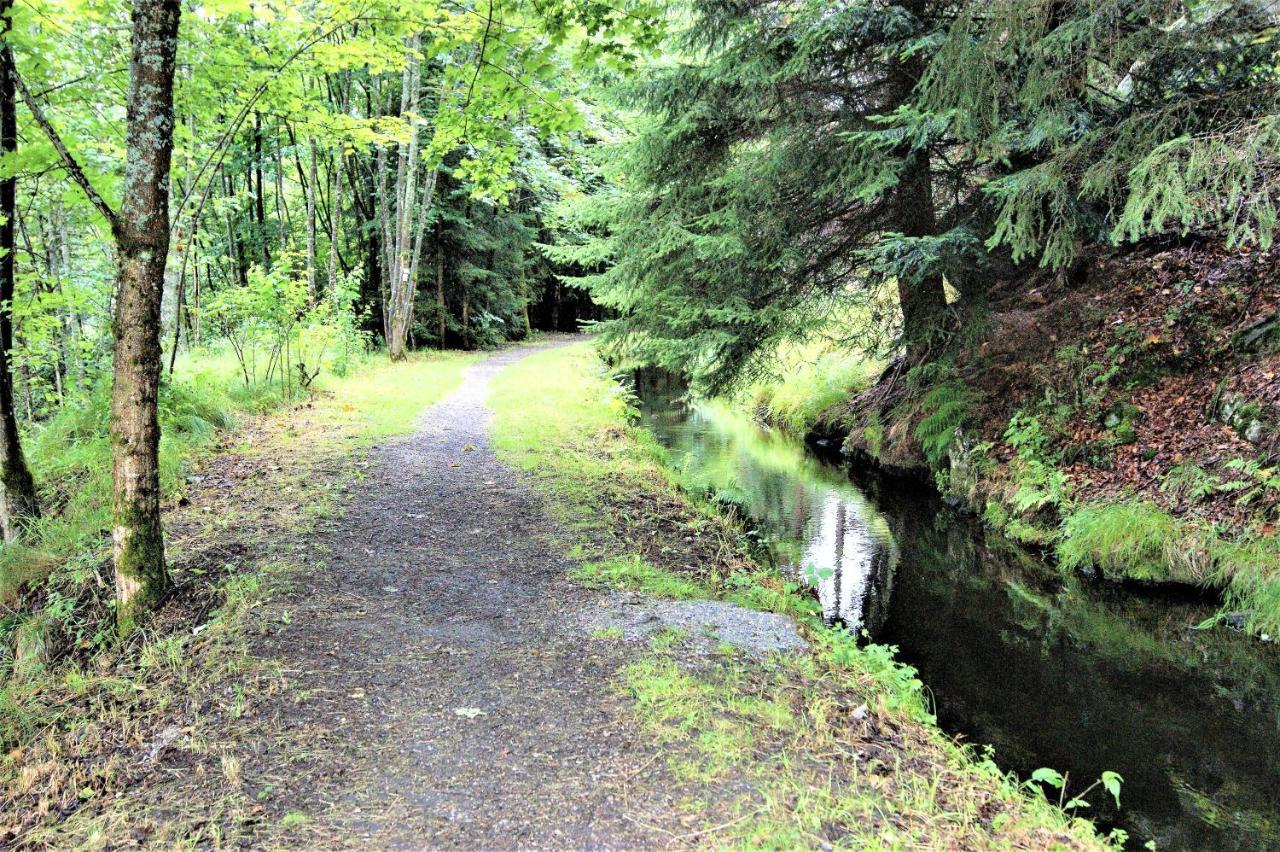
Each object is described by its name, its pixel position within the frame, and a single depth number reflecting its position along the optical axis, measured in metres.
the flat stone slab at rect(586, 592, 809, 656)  4.31
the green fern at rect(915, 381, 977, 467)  9.59
